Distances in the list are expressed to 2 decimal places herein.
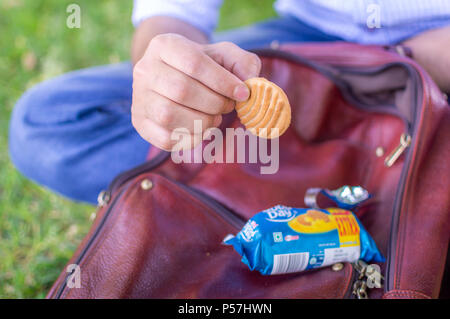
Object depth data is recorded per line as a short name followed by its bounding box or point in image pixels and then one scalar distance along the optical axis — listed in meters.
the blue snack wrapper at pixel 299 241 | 0.55
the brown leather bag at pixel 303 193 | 0.59
